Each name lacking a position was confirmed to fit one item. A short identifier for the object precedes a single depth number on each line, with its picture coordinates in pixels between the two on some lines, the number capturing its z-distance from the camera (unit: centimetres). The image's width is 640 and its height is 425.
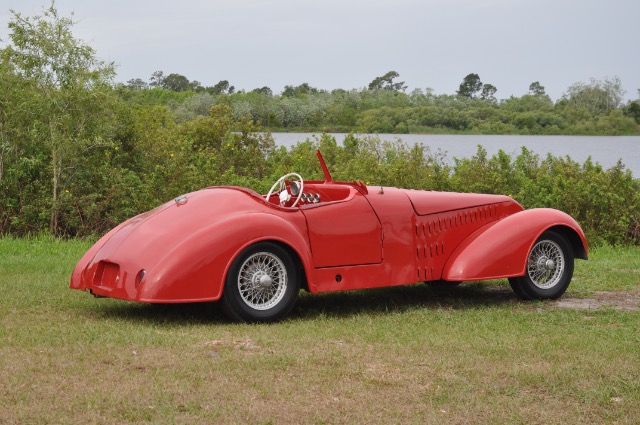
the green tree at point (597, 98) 3709
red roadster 820
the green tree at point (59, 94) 1487
